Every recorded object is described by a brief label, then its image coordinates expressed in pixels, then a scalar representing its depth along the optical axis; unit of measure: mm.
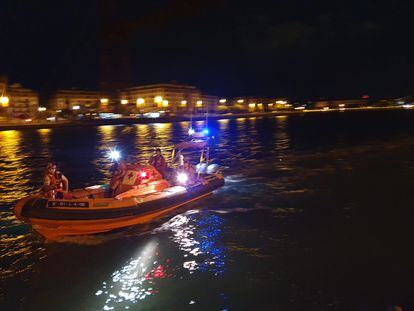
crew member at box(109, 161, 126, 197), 12453
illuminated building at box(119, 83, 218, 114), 131250
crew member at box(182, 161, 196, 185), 14953
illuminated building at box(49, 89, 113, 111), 116662
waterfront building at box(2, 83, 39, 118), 100438
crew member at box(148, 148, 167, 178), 14484
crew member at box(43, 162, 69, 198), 11545
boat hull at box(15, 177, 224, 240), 10570
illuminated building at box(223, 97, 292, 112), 168625
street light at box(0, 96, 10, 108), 86731
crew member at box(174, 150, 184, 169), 15148
